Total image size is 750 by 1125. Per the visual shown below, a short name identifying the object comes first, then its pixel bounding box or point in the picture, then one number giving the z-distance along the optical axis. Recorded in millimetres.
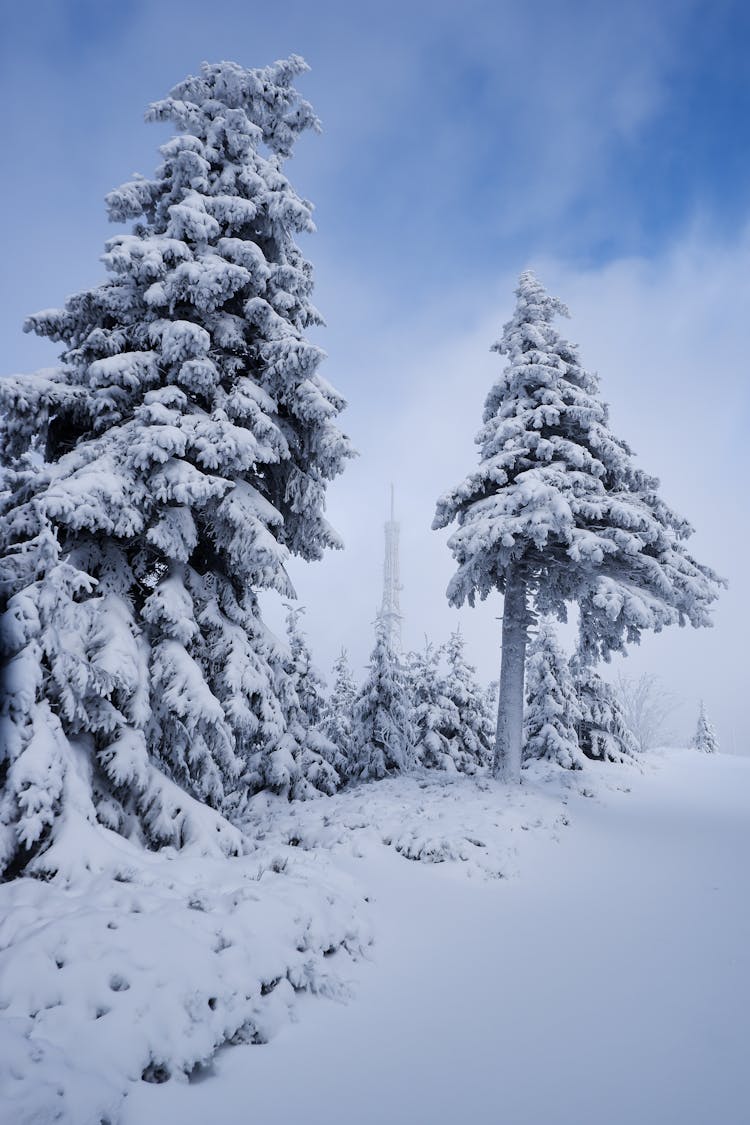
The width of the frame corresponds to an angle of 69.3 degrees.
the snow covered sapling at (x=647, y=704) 41050
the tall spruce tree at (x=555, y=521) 12078
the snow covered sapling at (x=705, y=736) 35938
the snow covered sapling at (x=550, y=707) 17938
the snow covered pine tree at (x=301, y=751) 13195
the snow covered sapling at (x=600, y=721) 19469
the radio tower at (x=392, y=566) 98256
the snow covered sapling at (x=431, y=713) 18609
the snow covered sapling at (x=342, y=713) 17391
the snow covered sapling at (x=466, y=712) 19656
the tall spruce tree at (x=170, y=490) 5758
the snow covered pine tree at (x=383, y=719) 16547
